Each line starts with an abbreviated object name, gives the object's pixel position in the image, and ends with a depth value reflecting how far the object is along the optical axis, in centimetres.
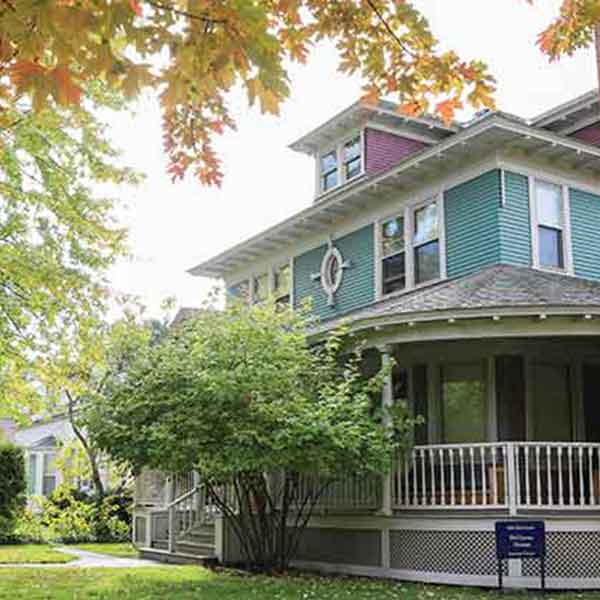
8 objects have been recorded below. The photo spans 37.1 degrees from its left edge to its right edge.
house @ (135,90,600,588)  1149
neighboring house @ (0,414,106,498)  3638
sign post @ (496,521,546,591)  1048
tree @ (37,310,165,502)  1410
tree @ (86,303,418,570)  1162
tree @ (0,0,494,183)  352
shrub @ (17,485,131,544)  2188
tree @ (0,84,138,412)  1354
